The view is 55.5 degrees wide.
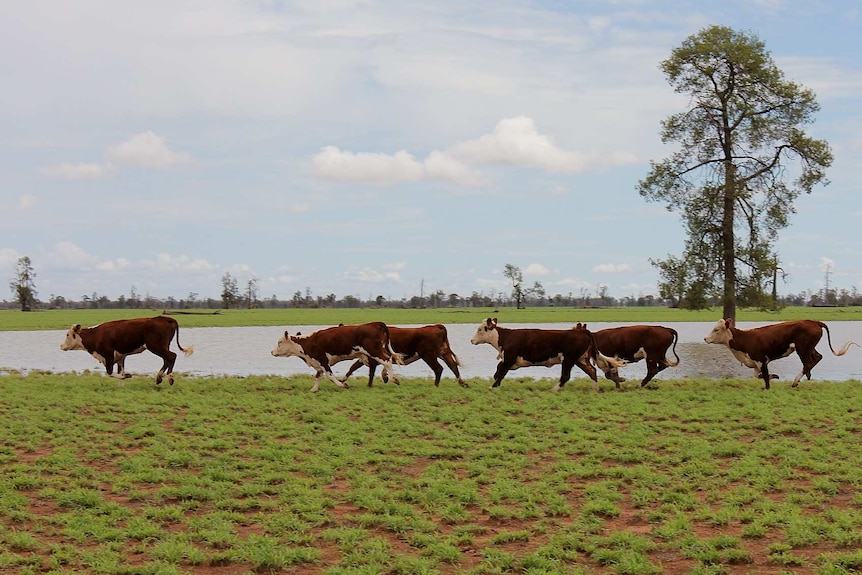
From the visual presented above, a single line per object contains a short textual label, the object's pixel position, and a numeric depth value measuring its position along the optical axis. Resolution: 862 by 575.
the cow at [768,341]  18.72
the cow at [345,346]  18.75
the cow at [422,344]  19.50
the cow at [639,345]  19.22
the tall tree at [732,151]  33.53
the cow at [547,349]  17.84
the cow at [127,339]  19.08
